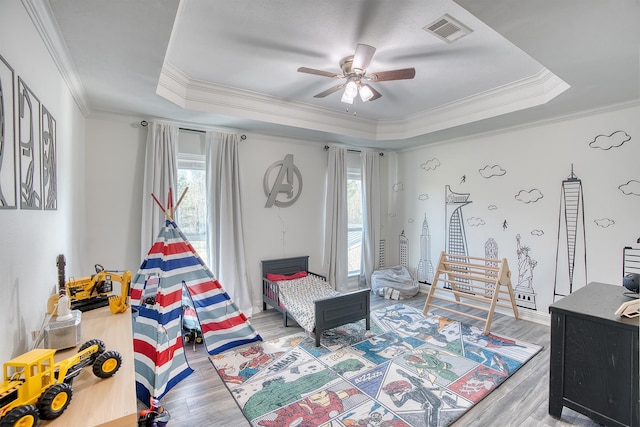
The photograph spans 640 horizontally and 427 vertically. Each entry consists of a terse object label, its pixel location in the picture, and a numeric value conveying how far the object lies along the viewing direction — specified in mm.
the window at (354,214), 5254
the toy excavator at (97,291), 1761
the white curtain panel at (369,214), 5215
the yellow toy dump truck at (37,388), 817
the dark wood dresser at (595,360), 1783
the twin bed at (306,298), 3152
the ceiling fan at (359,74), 2255
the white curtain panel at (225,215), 3785
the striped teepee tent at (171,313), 2307
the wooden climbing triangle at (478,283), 3533
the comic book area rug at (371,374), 2135
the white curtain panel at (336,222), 4785
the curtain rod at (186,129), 3424
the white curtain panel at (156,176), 3363
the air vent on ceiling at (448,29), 2039
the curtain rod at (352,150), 5112
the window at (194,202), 3742
